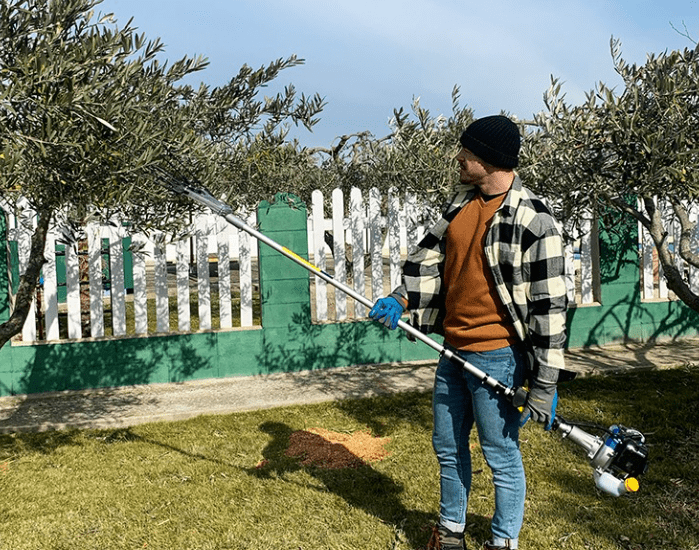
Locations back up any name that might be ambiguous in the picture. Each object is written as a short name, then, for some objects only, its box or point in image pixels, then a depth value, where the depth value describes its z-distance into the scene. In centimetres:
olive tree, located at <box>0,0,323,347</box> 316
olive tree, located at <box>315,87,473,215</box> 655
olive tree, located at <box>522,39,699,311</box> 485
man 311
